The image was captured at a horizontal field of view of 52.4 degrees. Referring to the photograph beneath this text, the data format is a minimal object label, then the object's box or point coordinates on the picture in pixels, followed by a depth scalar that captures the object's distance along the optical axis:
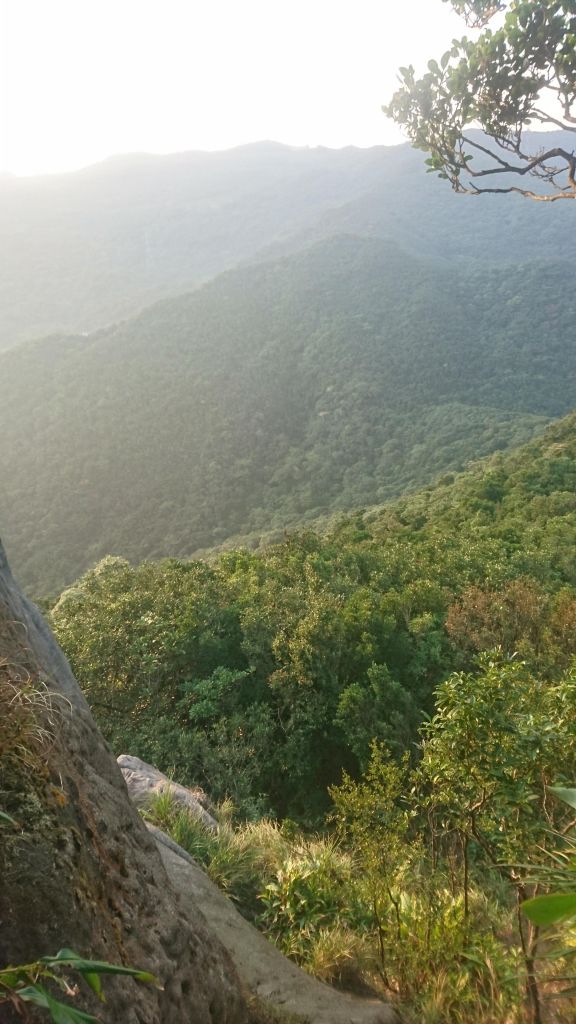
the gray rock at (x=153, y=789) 6.11
